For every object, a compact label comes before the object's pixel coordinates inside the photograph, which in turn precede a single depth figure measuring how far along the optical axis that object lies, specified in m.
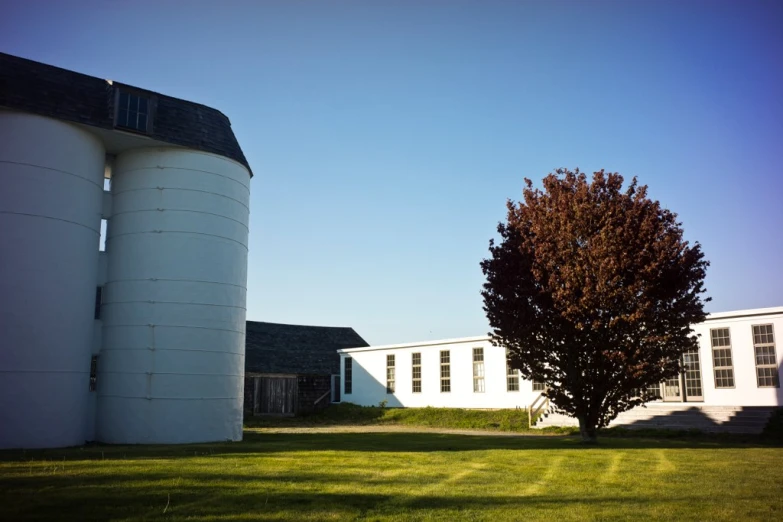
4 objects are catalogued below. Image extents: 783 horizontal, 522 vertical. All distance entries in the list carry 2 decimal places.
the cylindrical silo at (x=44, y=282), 17.89
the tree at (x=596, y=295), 17.91
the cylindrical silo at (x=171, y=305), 20.17
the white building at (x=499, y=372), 23.70
